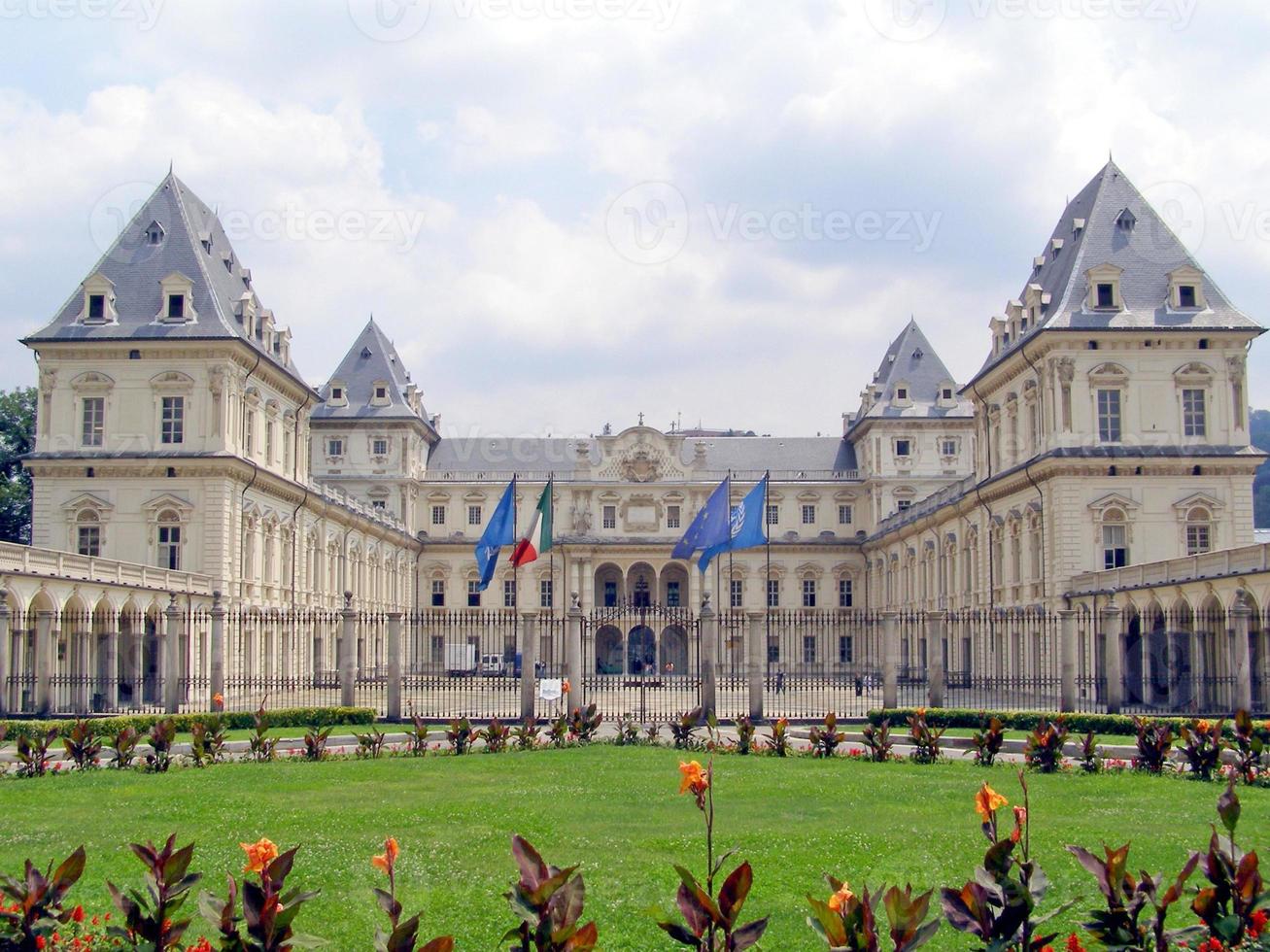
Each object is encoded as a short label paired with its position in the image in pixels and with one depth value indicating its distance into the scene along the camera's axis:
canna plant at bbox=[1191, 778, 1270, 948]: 7.58
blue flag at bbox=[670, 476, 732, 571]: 34.34
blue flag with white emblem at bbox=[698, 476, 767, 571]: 34.25
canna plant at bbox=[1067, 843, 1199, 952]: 7.39
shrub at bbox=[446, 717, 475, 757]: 22.58
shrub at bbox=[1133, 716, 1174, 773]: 19.52
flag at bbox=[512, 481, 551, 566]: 34.91
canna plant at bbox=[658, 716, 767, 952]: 6.77
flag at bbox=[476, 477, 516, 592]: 35.91
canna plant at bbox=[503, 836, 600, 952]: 6.56
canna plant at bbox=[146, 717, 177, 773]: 20.36
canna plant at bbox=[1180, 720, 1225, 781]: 18.91
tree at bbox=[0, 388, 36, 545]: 62.94
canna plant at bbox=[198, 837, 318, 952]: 6.85
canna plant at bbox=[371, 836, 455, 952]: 6.36
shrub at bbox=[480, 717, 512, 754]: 22.91
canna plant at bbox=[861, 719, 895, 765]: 21.67
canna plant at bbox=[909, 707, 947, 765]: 21.42
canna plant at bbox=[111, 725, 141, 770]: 20.77
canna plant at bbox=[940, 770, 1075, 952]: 7.08
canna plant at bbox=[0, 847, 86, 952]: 7.69
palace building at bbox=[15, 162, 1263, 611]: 43.28
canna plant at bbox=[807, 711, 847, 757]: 21.95
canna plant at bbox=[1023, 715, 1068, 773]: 19.81
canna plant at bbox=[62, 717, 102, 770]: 20.66
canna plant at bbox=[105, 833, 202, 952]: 7.28
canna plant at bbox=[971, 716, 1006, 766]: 20.48
